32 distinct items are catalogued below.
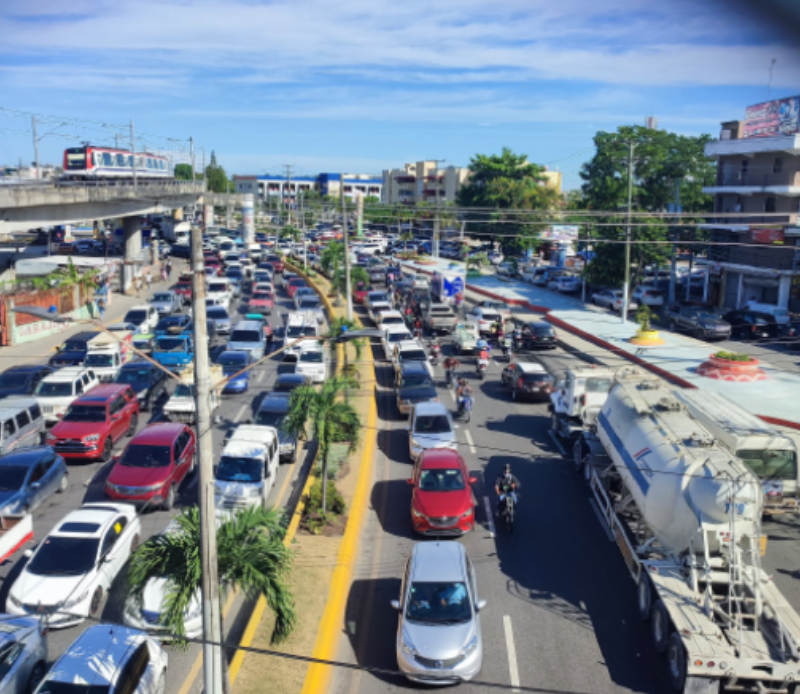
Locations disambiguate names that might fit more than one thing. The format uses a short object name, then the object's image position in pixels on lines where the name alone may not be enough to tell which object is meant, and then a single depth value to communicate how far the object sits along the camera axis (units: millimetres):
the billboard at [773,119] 41750
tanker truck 10047
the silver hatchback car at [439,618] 10727
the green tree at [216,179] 126062
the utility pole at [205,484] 9117
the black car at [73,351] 27812
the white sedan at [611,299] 47344
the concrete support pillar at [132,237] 62250
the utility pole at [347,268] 36594
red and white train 55281
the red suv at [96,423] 19406
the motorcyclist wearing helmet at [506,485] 15852
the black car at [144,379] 24375
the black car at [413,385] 23641
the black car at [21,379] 23688
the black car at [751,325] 38781
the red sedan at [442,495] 15320
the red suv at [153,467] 16328
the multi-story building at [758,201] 42125
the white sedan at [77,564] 12211
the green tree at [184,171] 144550
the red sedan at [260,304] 44250
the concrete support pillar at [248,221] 81312
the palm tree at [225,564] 9969
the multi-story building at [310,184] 152125
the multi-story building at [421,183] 111438
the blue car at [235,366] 26047
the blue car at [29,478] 15664
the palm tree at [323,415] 16547
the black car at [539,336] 34531
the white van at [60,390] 22406
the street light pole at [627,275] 36906
